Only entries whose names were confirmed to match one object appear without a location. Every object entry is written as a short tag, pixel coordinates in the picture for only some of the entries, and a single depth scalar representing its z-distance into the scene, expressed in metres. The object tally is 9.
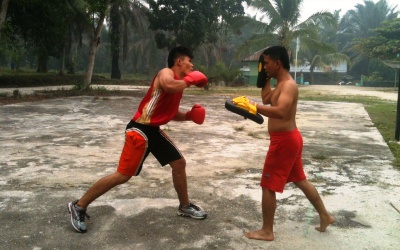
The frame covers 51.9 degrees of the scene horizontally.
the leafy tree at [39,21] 15.70
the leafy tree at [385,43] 29.08
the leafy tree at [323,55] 25.41
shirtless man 2.86
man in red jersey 2.96
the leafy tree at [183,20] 24.95
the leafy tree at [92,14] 14.39
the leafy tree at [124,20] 25.47
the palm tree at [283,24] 25.17
